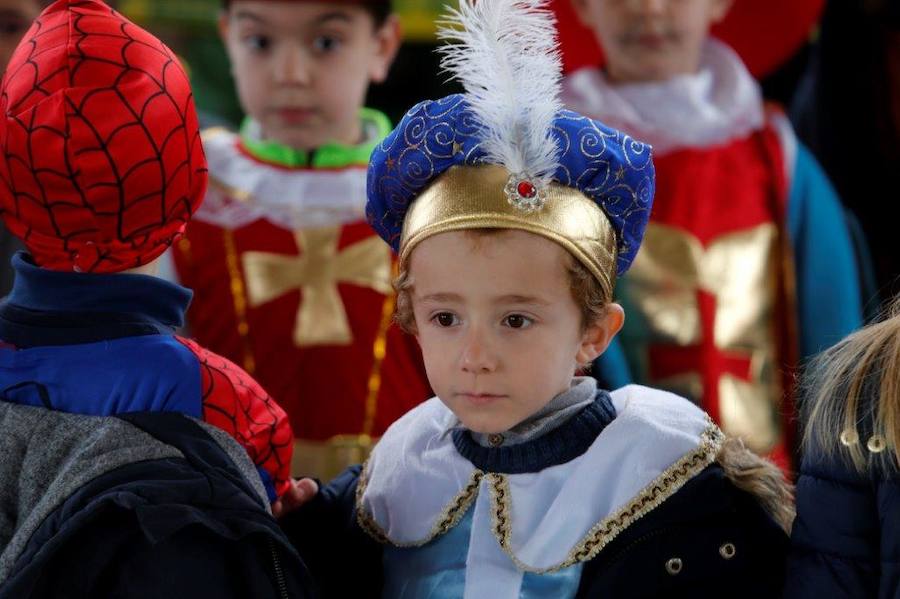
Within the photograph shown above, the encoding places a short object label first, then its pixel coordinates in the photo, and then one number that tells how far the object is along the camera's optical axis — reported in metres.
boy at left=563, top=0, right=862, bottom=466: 5.02
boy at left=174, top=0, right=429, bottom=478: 4.65
